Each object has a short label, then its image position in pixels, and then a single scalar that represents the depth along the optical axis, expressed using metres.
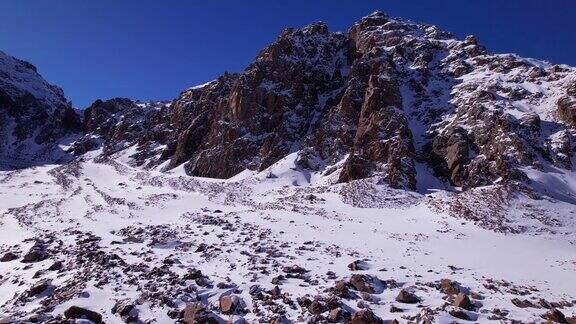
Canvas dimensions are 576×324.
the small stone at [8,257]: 22.03
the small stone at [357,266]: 19.25
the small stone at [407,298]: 15.15
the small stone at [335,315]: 13.60
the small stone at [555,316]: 13.84
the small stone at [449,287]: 16.09
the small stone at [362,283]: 16.27
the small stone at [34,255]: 21.14
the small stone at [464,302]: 14.70
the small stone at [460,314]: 13.88
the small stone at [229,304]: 14.49
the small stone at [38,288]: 16.33
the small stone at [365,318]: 13.38
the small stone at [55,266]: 19.23
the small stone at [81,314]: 13.72
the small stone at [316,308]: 14.17
